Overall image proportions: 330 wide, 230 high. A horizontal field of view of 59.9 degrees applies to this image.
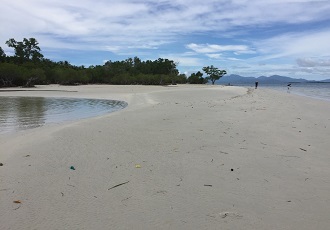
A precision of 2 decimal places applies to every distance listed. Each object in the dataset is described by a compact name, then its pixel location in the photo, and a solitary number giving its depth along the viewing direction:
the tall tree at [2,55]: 65.55
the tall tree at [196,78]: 100.38
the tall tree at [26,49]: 82.75
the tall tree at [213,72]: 105.62
